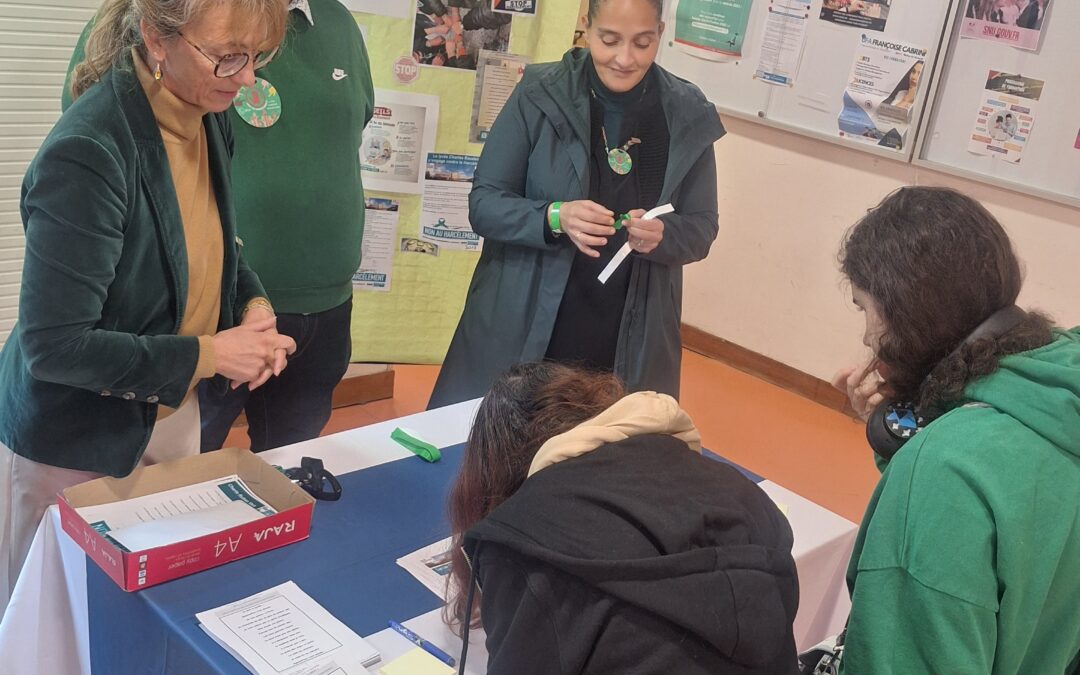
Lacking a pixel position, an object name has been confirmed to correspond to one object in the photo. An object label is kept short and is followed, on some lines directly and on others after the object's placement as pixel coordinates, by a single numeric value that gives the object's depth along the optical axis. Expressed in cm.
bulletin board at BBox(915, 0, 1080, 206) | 382
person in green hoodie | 136
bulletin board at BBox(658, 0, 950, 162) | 425
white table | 169
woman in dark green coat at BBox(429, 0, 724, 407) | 255
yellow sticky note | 150
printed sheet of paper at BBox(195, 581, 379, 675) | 148
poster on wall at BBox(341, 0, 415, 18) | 313
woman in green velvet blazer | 160
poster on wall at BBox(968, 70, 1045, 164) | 393
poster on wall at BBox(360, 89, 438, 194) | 331
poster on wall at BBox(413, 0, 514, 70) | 325
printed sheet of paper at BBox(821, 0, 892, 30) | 430
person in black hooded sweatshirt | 127
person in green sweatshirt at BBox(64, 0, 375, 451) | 220
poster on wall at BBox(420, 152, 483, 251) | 346
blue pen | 155
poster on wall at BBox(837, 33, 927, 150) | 425
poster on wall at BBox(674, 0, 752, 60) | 478
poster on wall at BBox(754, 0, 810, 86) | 457
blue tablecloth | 155
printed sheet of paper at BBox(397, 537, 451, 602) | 173
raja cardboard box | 158
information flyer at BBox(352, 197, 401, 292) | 343
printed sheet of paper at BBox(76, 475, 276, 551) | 170
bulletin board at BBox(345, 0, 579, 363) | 322
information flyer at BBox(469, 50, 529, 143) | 341
